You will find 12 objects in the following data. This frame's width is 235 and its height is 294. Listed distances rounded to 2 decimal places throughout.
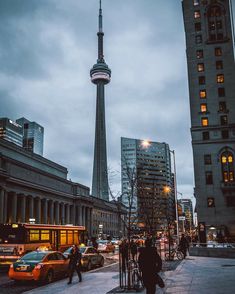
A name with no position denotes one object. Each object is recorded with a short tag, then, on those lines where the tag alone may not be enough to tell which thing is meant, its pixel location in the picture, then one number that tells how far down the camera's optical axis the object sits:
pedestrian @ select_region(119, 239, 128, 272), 24.22
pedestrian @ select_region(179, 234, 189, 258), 34.88
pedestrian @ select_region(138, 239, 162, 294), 10.93
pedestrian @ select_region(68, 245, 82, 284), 19.34
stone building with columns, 82.19
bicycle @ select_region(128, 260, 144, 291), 15.59
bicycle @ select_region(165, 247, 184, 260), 33.31
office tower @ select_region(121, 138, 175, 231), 34.26
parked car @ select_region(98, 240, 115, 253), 54.59
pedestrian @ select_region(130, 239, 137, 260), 29.31
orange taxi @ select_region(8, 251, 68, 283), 18.73
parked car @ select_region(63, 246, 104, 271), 26.47
